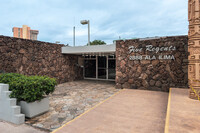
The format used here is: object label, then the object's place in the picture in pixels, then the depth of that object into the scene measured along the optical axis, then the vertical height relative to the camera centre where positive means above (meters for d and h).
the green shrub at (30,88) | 4.01 -0.77
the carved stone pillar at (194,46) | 4.89 +0.71
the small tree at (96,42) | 40.78 +7.31
